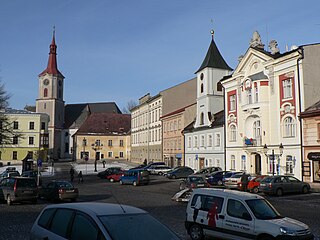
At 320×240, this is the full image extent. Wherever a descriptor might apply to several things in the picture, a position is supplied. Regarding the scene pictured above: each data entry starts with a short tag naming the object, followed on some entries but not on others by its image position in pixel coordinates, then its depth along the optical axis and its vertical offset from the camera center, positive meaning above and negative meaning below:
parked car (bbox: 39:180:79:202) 22.28 -2.64
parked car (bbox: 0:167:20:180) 37.68 -2.60
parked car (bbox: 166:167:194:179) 44.31 -2.86
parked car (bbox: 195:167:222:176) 41.98 -2.46
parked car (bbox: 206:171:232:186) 34.56 -2.78
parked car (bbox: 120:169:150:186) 36.49 -2.86
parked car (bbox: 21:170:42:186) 37.55 -2.60
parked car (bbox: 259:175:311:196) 26.17 -2.66
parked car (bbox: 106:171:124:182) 43.16 -3.32
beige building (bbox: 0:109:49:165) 78.56 +2.13
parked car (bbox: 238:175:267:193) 28.30 -2.79
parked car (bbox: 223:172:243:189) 30.59 -2.66
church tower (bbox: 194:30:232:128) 50.53 +8.75
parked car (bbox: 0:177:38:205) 21.16 -2.43
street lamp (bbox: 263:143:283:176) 34.50 -0.41
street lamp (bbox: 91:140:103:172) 90.30 +0.97
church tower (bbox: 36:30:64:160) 101.17 +13.59
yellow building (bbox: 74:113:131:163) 91.31 +2.54
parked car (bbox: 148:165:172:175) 50.91 -2.85
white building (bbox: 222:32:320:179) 33.66 +4.46
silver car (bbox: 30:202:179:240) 5.66 -1.24
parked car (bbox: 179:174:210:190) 27.56 -2.60
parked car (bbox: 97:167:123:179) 45.99 -2.92
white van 9.55 -1.98
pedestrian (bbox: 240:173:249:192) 28.70 -2.57
